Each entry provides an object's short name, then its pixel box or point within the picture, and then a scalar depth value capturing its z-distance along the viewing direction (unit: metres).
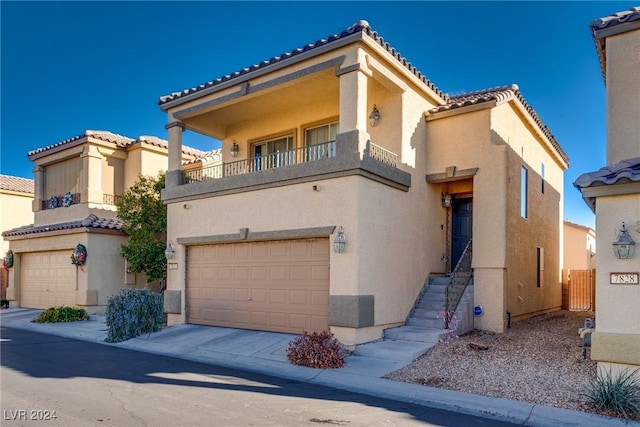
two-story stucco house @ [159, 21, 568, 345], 11.56
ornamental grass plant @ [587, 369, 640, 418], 6.87
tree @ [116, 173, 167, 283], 17.09
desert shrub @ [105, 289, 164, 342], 13.33
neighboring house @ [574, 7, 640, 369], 7.65
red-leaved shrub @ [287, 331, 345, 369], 9.76
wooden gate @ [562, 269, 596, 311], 19.98
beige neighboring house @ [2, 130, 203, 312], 18.98
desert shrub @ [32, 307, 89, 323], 17.31
